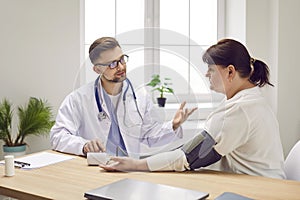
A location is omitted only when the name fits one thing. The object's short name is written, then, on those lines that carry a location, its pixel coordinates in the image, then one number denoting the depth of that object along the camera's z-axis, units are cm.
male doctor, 150
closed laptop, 121
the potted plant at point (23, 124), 247
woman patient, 147
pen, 162
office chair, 160
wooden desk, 127
